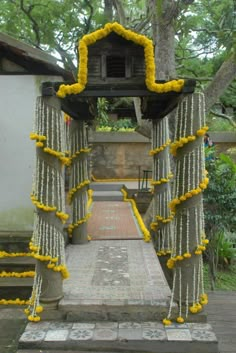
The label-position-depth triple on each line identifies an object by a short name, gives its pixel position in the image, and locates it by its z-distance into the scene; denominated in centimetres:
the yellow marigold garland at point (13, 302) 571
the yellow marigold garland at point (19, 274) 600
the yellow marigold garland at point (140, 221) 736
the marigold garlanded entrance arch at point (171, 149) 452
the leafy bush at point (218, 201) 786
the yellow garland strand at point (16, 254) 632
